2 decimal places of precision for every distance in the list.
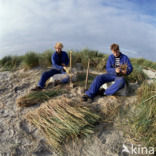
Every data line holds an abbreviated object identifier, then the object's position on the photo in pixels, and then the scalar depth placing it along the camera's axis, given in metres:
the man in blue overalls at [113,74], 3.76
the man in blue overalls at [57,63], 4.54
